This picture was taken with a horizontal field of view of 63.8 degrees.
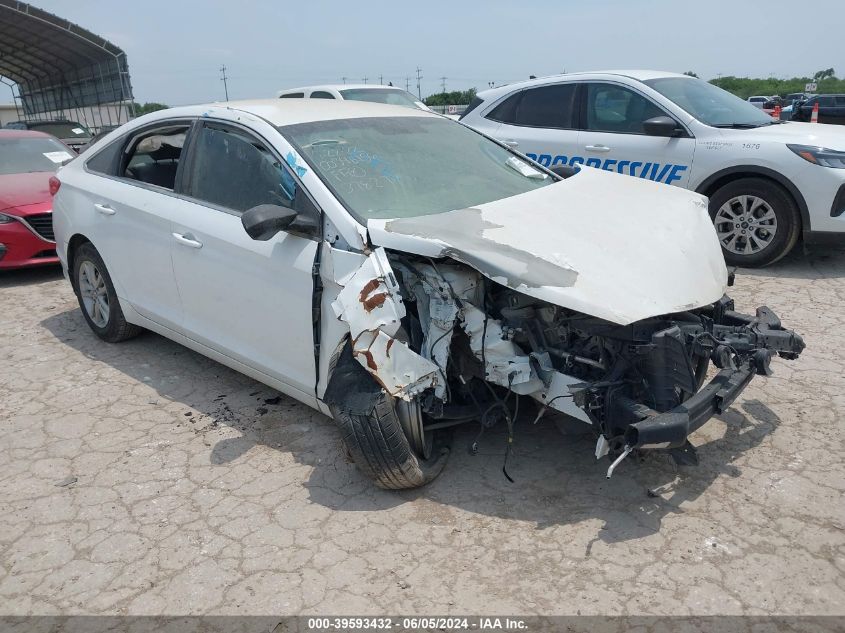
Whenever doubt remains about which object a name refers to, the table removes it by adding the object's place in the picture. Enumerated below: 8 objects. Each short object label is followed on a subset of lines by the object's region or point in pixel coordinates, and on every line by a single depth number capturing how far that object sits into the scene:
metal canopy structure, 24.58
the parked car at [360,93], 11.77
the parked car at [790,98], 27.60
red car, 6.78
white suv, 5.93
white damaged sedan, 2.80
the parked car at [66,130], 15.79
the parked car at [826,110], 17.38
